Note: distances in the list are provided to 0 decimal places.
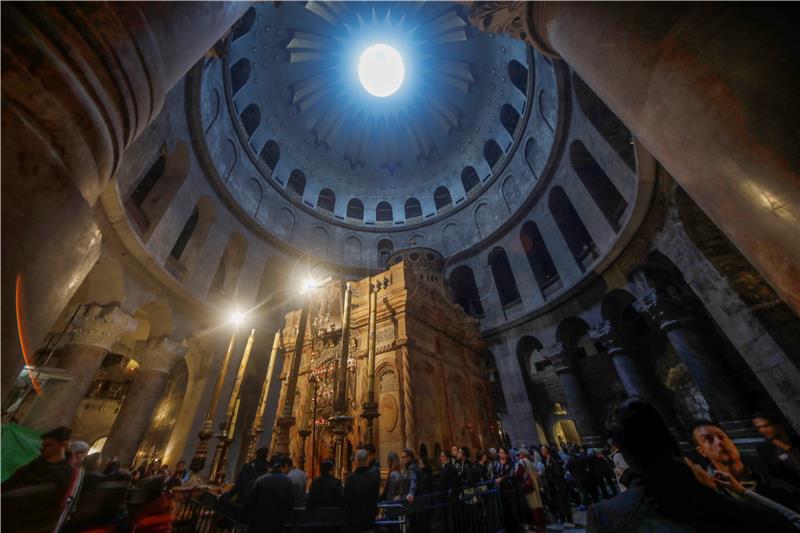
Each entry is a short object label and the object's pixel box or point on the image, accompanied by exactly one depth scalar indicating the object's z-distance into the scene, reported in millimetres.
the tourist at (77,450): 3727
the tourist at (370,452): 3781
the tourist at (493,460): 7201
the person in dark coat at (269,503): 3084
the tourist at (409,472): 4681
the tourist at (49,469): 2646
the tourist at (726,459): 2752
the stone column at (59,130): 1200
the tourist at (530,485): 5906
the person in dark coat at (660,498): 1331
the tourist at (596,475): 8547
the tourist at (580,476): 8016
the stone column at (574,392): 11062
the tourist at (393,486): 4941
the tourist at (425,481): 4891
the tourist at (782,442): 3877
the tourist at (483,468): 6211
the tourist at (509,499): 5395
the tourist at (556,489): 6570
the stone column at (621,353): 10195
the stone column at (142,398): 9391
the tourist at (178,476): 6807
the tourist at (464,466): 5937
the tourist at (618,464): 5143
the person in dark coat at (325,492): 3570
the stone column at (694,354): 7277
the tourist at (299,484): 4580
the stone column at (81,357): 7555
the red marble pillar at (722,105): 1703
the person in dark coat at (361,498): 3215
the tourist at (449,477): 4879
